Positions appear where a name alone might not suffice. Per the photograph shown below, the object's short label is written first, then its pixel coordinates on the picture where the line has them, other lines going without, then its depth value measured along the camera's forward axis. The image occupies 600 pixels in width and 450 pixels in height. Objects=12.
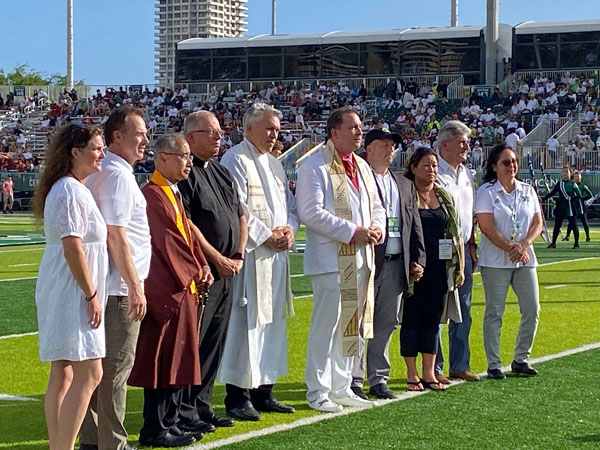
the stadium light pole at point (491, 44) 44.25
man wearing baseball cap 8.31
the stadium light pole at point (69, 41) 56.66
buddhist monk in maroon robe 6.58
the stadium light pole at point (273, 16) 68.12
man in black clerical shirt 7.05
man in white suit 7.81
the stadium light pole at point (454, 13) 56.03
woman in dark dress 8.55
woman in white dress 5.52
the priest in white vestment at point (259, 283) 7.54
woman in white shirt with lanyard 9.05
